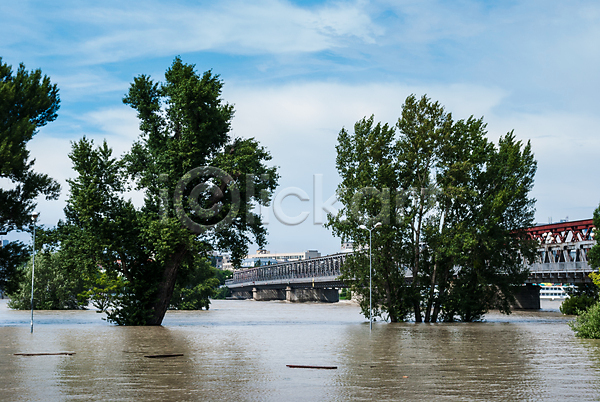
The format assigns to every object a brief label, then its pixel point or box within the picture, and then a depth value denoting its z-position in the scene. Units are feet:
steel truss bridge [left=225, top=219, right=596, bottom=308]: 270.67
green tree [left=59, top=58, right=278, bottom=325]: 135.95
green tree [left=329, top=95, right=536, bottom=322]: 163.94
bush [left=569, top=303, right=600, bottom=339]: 102.78
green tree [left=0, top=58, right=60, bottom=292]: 139.85
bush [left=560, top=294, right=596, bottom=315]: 233.76
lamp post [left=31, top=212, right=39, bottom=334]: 129.81
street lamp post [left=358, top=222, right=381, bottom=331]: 144.29
